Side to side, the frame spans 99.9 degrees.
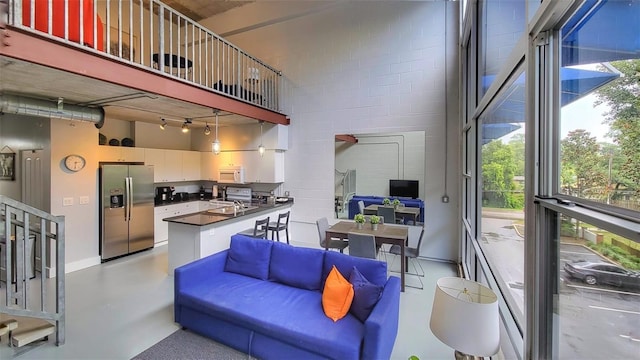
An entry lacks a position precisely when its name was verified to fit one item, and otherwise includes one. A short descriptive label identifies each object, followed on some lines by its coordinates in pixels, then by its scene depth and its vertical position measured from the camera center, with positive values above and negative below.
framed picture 4.54 +0.20
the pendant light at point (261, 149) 5.55 +0.60
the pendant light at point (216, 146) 4.27 +0.50
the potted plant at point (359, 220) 4.21 -0.66
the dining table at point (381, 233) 3.68 -0.81
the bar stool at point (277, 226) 4.86 -0.91
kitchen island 3.93 -0.87
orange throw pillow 2.28 -1.05
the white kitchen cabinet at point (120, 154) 4.74 +0.45
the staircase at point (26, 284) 2.32 -0.97
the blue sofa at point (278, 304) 2.01 -1.15
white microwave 6.13 +0.06
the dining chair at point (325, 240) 4.33 -1.03
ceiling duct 3.24 +0.91
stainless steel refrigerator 4.64 -0.57
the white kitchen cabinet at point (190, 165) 6.40 +0.30
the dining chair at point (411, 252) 3.87 -1.09
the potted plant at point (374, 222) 4.14 -0.68
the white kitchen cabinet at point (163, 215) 5.50 -0.79
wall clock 4.21 +0.25
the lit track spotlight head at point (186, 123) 5.31 +1.12
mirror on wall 4.96 +0.29
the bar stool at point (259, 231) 4.60 -0.97
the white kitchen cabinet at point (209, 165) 6.55 +0.30
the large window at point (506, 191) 1.59 -0.10
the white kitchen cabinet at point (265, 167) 5.88 +0.24
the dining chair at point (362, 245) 3.61 -0.91
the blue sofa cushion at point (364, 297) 2.21 -1.01
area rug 2.33 -1.55
